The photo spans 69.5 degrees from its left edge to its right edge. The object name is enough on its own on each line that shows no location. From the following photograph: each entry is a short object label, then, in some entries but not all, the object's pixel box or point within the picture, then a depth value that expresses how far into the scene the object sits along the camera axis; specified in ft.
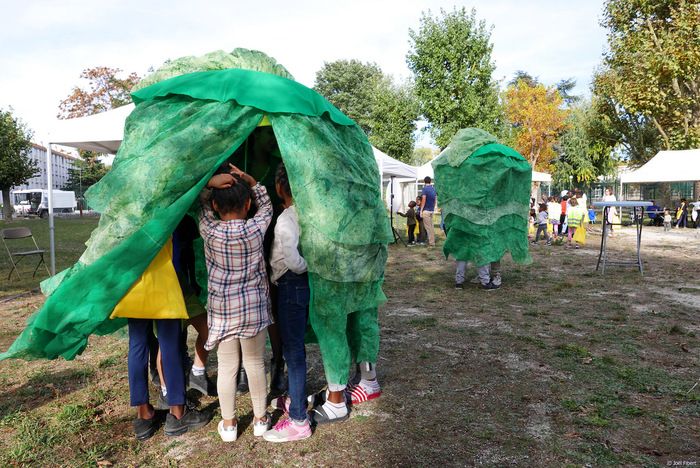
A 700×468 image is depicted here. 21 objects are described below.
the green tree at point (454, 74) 69.72
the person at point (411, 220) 47.11
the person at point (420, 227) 47.47
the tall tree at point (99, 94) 109.91
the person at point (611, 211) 61.52
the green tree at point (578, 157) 113.39
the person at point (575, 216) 43.32
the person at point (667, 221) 63.33
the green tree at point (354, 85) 148.46
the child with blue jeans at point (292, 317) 10.06
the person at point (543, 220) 46.55
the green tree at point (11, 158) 98.48
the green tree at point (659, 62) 66.03
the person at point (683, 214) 67.82
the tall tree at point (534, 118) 118.93
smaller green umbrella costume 22.91
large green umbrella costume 9.16
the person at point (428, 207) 42.75
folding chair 27.71
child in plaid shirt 9.53
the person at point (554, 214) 48.01
